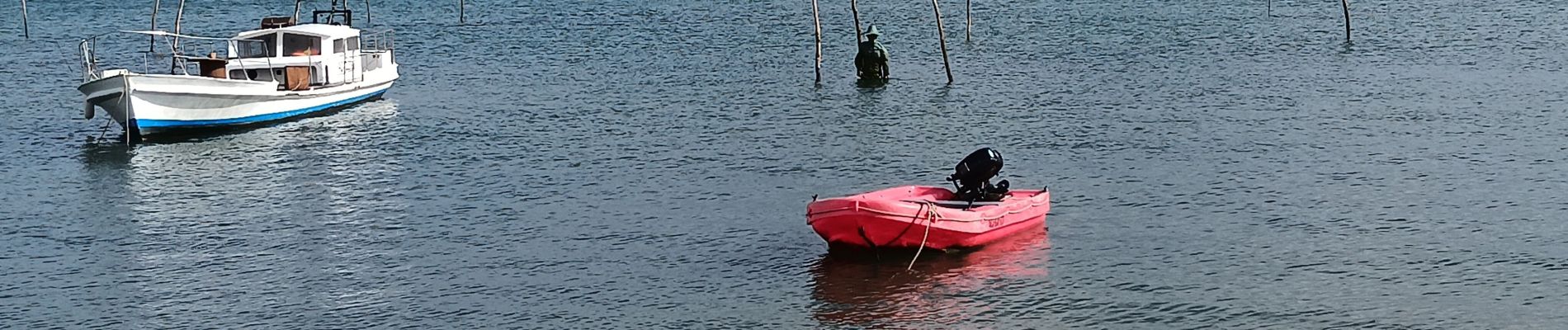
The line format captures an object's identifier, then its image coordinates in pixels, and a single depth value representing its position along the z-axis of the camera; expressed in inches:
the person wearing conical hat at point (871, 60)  2588.6
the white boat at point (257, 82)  2145.7
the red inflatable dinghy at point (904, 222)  1428.4
